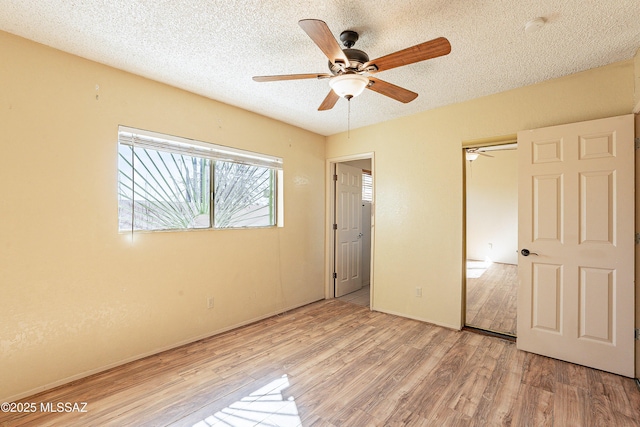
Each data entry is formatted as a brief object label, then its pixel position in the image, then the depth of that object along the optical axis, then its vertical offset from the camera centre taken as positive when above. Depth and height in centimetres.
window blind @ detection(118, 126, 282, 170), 255 +71
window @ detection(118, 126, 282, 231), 257 +33
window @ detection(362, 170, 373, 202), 531 +57
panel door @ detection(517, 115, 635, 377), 229 -25
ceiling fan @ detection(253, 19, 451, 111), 147 +93
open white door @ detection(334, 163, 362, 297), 464 -26
